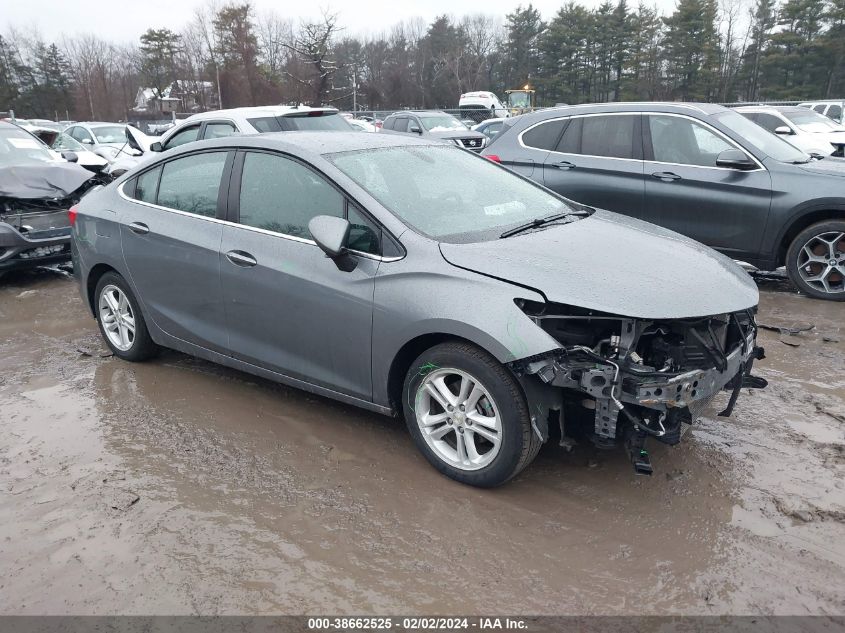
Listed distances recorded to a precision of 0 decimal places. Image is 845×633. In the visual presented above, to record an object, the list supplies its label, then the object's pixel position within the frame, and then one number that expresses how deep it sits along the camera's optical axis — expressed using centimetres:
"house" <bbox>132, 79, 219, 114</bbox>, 6056
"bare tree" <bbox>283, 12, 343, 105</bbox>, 3816
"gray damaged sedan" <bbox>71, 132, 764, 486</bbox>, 300
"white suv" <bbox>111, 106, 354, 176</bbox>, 846
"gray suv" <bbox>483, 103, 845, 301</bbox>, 619
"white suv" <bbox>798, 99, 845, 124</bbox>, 2310
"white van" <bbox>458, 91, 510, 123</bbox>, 3979
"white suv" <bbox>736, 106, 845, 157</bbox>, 1430
